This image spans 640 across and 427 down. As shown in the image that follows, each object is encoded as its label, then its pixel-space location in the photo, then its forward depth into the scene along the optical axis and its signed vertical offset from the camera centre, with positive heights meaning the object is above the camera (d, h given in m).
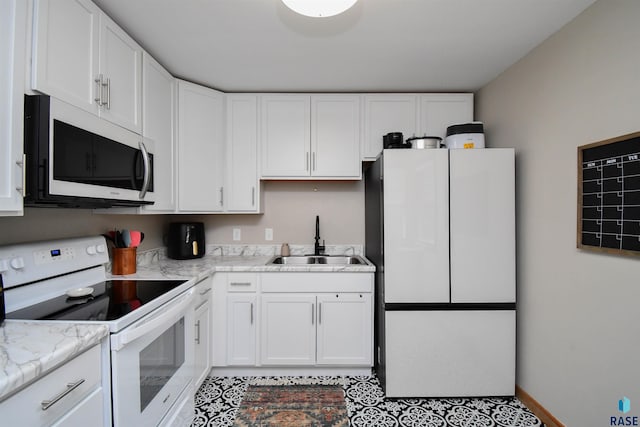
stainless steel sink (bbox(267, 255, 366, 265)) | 2.81 -0.42
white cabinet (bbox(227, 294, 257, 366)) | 2.27 -0.88
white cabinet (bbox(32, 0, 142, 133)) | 1.16 +0.72
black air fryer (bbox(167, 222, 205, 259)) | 2.53 -0.22
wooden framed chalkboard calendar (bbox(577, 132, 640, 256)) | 1.31 +0.09
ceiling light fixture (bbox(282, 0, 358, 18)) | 1.25 +0.89
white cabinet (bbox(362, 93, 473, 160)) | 2.54 +0.87
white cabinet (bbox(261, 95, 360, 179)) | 2.56 +0.69
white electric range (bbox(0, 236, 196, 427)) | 1.15 -0.40
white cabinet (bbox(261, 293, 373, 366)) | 2.26 -0.87
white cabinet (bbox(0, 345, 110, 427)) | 0.78 -0.53
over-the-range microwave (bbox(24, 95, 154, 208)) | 1.08 +0.25
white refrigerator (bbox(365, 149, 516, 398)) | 2.00 -0.39
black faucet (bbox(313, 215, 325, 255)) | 2.82 -0.28
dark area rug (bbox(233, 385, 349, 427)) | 1.83 -1.27
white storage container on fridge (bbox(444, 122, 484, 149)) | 2.14 +0.57
